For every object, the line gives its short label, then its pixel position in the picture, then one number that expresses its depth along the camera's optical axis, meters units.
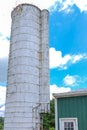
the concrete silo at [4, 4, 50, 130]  11.18
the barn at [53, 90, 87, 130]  7.94
